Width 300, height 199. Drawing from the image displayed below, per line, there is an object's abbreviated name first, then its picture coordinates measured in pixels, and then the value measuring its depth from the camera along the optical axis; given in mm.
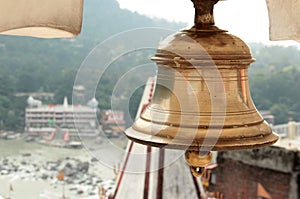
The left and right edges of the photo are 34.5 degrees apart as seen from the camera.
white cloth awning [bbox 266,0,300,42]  1250
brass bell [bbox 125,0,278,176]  1238
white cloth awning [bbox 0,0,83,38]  911
